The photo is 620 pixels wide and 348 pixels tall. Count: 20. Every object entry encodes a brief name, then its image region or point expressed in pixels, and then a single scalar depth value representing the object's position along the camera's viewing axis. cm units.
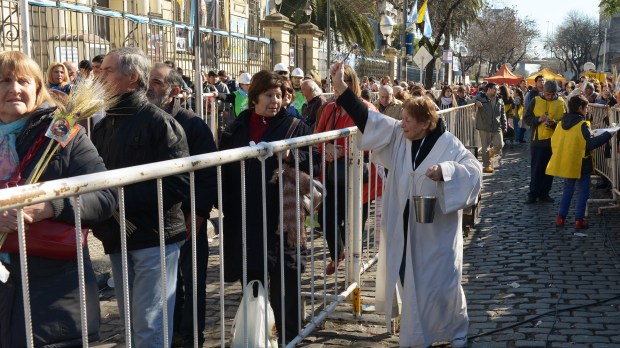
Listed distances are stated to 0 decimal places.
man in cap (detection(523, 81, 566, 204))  1152
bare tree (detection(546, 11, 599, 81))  9869
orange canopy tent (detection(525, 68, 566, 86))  4819
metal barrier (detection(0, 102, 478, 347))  232
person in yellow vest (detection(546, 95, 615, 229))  944
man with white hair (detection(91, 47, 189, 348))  391
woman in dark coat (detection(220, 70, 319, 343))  449
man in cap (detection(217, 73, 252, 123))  1326
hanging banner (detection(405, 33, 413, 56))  3172
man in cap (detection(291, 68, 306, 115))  1239
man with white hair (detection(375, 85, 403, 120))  985
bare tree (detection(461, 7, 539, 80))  7988
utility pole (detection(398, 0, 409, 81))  3000
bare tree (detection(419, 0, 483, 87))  4366
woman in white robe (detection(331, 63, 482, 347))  504
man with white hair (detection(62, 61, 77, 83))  1113
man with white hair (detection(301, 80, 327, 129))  930
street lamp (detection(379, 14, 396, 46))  2731
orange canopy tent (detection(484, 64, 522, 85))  4716
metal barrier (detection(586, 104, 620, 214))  1082
